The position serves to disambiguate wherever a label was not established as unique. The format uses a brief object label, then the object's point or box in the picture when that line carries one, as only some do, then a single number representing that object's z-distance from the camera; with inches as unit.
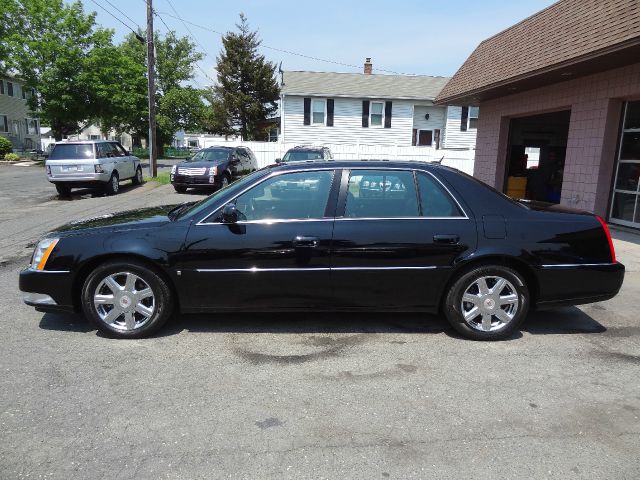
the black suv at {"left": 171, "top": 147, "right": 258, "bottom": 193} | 621.6
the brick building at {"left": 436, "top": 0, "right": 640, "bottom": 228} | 338.3
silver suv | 581.0
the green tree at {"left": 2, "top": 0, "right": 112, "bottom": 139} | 1146.0
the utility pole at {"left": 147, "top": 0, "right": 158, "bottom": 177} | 746.2
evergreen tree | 1654.8
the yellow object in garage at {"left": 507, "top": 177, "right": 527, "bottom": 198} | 565.6
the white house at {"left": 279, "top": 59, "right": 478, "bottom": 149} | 1190.9
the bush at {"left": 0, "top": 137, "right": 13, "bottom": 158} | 1341.0
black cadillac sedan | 163.6
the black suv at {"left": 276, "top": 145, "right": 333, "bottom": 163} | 644.1
